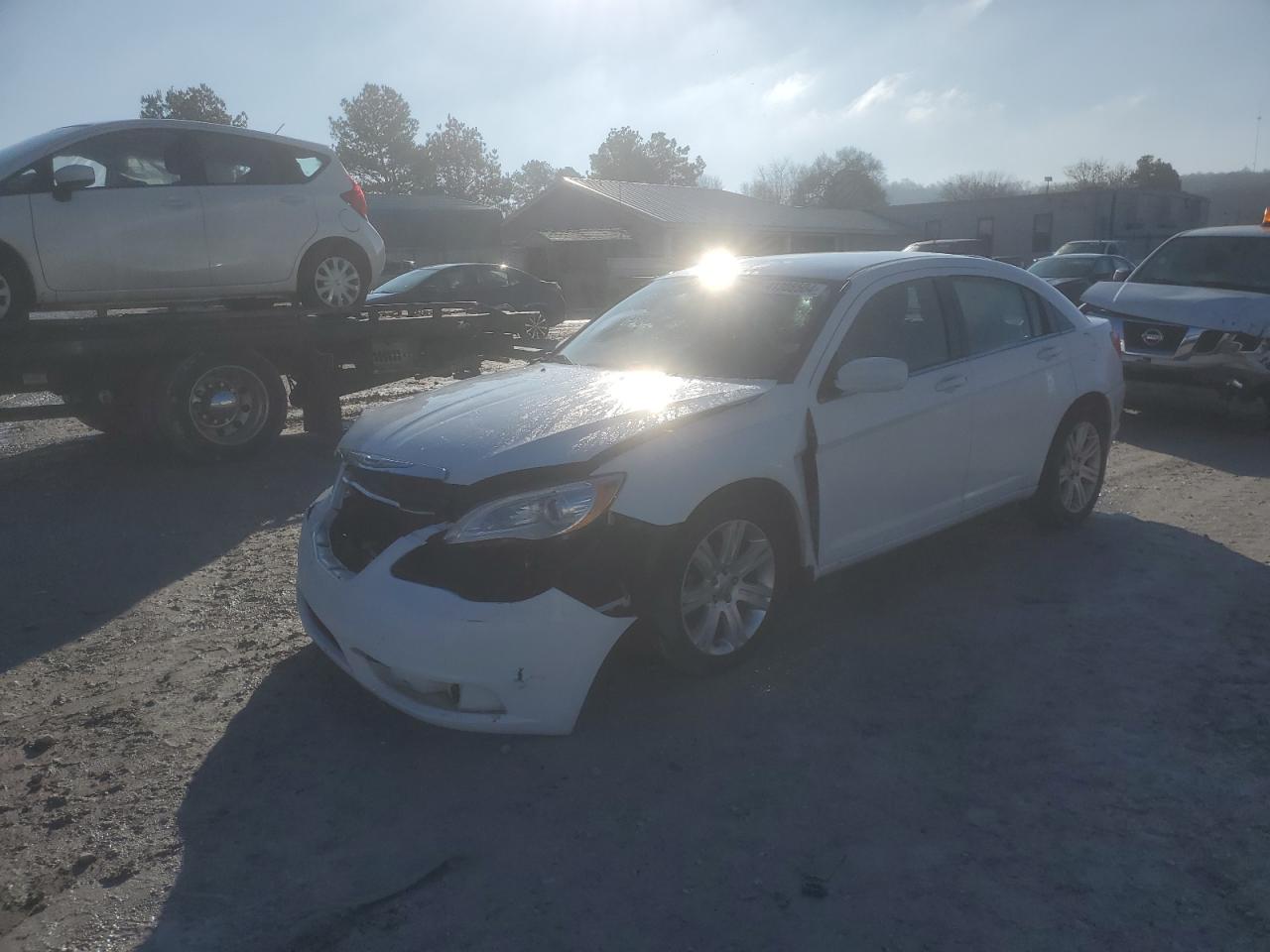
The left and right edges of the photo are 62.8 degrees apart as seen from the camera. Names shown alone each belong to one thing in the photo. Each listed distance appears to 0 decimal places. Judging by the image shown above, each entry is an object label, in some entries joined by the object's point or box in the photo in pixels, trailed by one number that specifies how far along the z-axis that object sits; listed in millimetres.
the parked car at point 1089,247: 33375
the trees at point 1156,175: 69438
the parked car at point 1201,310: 9219
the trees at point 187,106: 76625
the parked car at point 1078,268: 20234
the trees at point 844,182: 86062
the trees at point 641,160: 105562
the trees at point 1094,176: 81438
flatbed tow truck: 7531
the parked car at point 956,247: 27184
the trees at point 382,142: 89562
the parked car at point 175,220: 7461
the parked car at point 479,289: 18406
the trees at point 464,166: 95812
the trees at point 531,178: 115094
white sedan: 3605
